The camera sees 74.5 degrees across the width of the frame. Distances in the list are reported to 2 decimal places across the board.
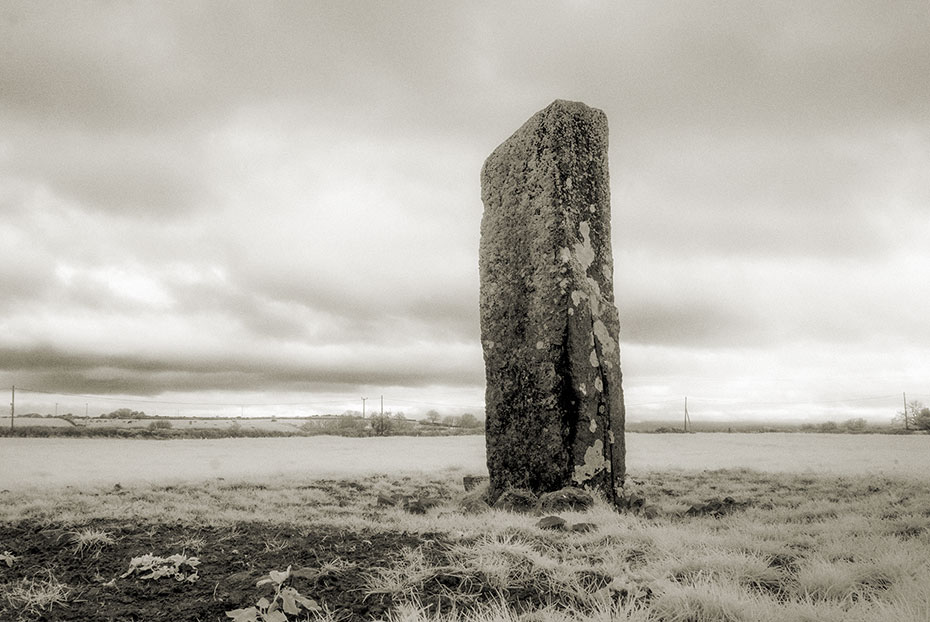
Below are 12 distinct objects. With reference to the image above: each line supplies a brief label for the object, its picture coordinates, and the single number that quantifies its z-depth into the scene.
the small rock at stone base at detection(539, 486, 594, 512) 5.59
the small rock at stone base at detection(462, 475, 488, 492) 7.50
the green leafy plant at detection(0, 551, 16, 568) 3.71
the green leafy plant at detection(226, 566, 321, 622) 2.68
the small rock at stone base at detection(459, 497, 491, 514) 5.79
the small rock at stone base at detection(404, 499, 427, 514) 5.80
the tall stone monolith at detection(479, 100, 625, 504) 6.23
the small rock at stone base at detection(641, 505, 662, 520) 5.58
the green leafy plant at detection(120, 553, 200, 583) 3.34
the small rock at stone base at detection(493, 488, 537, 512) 5.91
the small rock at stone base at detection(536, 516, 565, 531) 4.49
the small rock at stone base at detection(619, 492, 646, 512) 6.02
